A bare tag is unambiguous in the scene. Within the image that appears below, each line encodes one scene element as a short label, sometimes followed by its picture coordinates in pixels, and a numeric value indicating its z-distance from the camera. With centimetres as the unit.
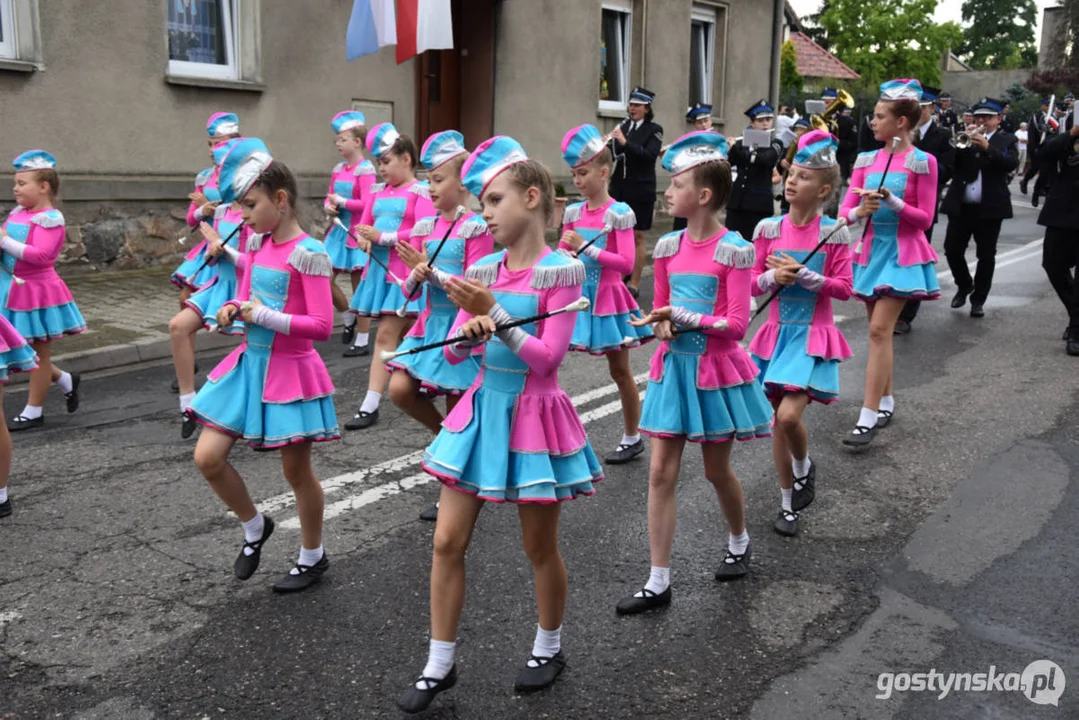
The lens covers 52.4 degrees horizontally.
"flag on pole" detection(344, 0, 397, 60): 1248
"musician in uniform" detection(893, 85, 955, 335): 1034
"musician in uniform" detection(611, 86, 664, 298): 1235
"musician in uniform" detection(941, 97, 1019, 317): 1073
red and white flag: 1261
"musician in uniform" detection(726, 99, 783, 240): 1210
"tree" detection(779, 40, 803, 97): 4259
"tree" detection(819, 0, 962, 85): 5834
